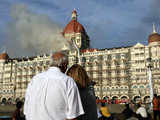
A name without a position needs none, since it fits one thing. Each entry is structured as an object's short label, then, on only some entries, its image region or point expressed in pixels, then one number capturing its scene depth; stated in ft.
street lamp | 73.24
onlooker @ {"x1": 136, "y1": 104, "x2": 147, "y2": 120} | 33.45
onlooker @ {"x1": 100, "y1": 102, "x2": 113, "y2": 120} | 30.66
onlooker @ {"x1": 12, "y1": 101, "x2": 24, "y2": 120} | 26.37
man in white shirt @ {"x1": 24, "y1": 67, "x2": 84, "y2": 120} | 9.16
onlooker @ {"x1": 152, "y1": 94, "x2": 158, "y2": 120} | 36.39
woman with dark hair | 11.40
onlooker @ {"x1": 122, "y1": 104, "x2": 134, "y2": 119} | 34.25
